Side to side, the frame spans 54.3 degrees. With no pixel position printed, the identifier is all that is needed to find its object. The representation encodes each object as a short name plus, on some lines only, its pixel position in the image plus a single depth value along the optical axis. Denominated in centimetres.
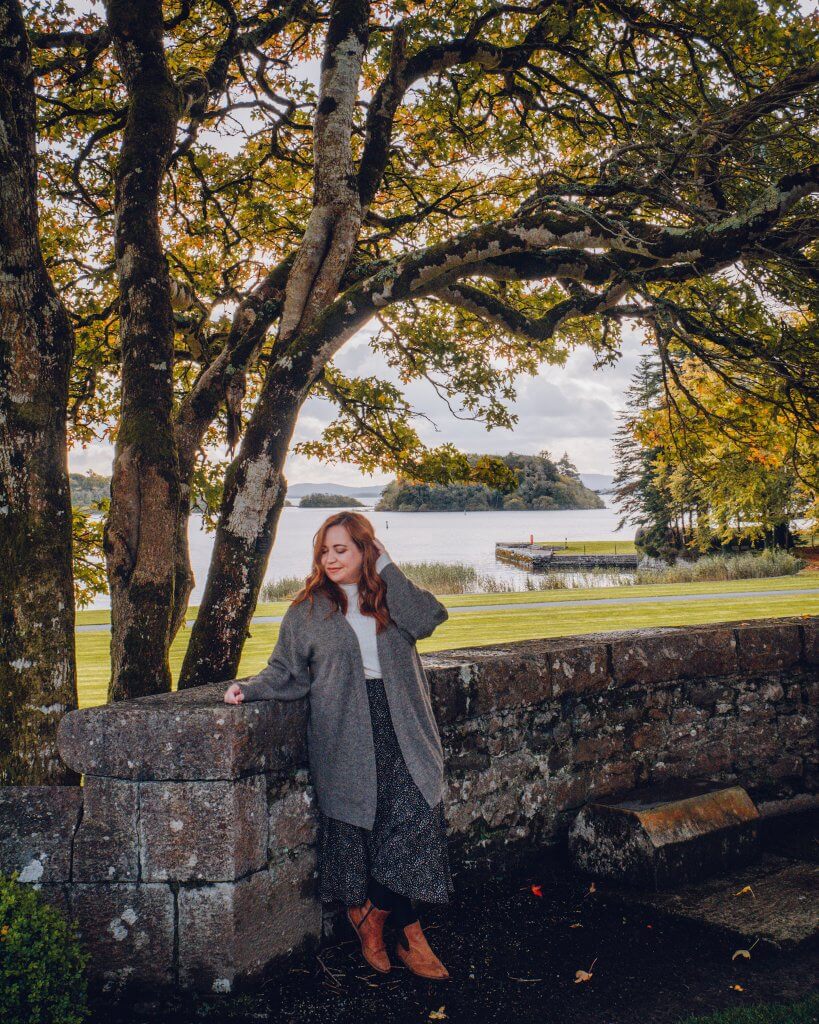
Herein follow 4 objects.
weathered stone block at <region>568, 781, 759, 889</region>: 414
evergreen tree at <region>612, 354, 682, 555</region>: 4512
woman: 340
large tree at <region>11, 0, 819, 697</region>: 491
